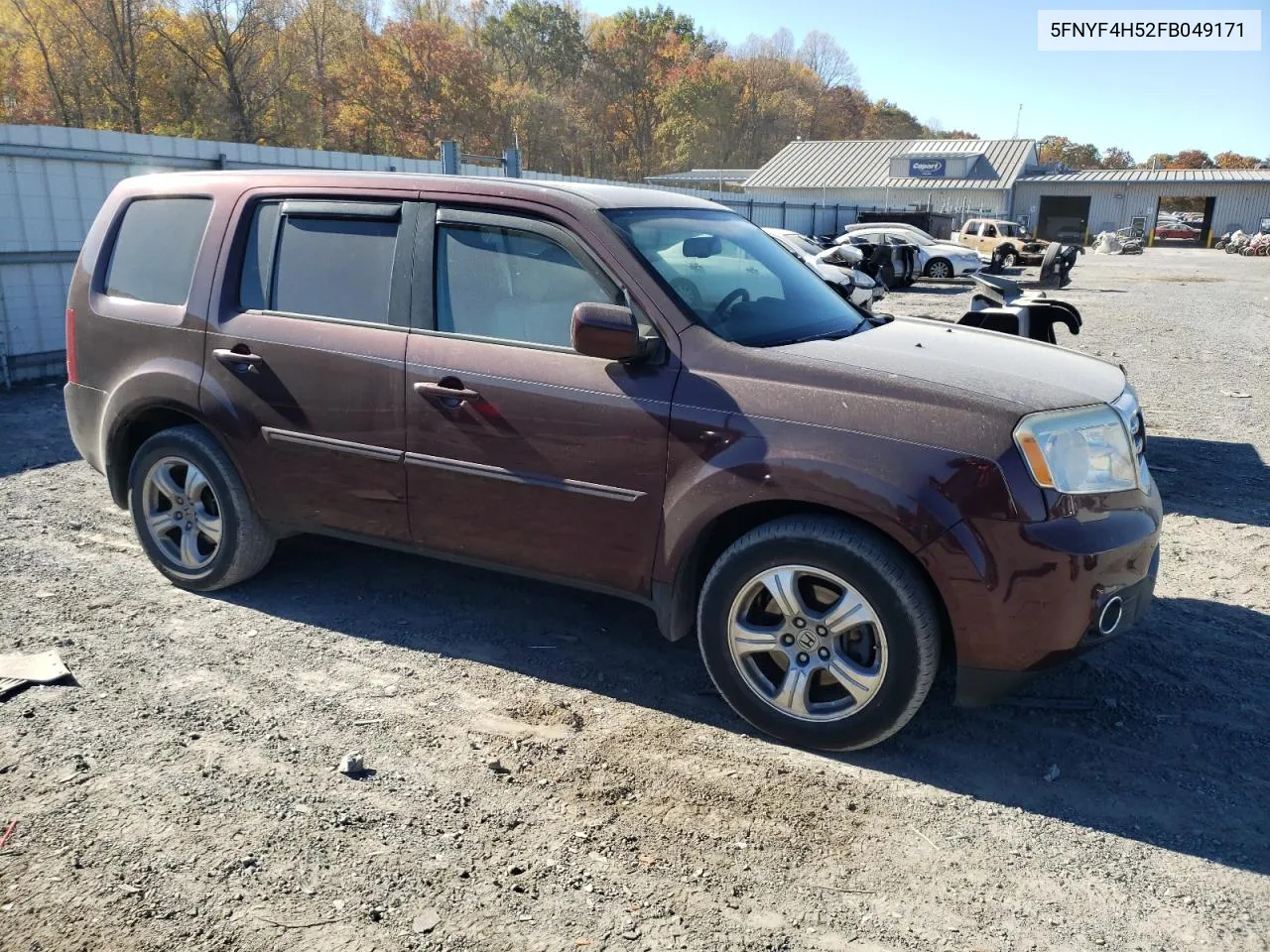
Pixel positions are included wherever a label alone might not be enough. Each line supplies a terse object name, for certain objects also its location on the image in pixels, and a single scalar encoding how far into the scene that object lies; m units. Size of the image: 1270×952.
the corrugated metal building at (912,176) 53.19
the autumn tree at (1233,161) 101.06
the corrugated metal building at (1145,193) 57.12
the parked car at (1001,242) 34.09
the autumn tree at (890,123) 94.12
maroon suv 3.22
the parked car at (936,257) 27.44
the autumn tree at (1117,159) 111.88
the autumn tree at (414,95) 54.62
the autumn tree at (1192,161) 105.50
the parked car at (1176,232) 61.66
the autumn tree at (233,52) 43.38
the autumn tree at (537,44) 73.00
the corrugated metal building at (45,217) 10.05
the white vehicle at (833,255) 18.27
